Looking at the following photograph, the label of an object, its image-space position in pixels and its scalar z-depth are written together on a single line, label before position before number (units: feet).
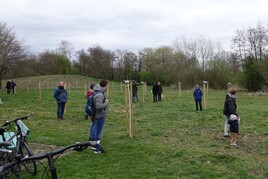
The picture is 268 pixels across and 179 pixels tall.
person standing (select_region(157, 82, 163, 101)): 85.47
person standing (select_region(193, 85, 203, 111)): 62.23
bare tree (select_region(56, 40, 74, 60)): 271.08
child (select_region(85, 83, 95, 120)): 46.14
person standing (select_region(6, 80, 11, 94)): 117.36
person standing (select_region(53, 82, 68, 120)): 49.57
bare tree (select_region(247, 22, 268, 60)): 147.54
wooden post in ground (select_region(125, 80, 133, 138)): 33.82
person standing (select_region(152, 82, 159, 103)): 84.99
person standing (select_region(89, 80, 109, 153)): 27.78
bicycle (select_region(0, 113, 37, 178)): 20.65
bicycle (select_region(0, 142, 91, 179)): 10.21
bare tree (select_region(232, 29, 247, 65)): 159.22
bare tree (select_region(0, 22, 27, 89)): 122.11
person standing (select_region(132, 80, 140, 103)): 81.71
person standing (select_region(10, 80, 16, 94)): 118.29
